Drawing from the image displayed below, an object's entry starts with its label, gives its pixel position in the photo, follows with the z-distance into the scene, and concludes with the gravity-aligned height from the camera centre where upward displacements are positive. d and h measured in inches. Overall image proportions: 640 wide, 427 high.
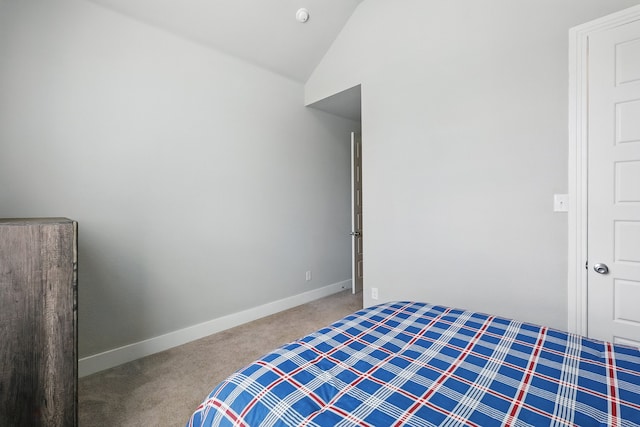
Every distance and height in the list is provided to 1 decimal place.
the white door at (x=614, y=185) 66.3 +5.3
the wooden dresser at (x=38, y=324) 49.5 -18.9
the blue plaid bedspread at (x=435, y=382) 33.1 -21.8
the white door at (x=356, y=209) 150.6 +0.5
